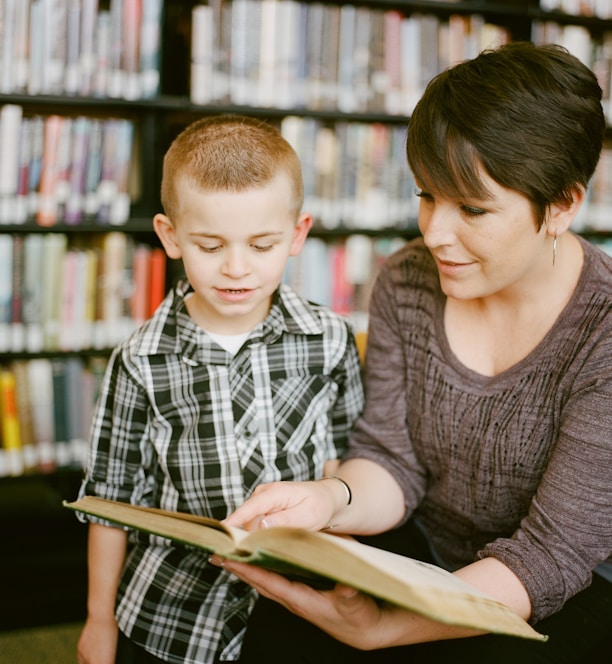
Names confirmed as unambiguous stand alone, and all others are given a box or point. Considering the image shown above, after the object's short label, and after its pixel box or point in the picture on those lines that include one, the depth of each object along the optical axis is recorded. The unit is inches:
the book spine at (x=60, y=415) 81.0
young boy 42.6
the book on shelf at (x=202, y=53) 79.2
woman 38.3
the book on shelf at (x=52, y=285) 78.5
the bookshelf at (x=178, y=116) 76.5
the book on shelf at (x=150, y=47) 76.5
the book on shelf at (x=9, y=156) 74.5
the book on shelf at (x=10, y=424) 79.1
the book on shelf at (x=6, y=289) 76.3
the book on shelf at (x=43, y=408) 80.3
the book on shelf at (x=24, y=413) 79.9
